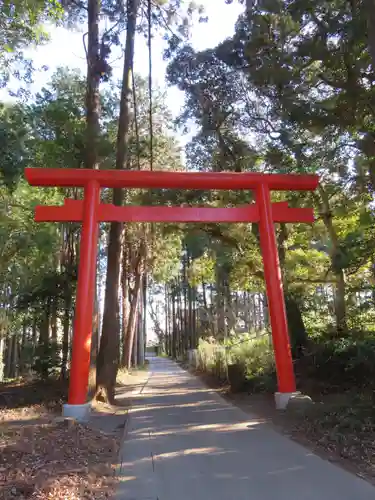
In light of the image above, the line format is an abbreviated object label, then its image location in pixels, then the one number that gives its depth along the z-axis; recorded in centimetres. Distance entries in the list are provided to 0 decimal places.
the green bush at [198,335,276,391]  935
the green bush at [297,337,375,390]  702
